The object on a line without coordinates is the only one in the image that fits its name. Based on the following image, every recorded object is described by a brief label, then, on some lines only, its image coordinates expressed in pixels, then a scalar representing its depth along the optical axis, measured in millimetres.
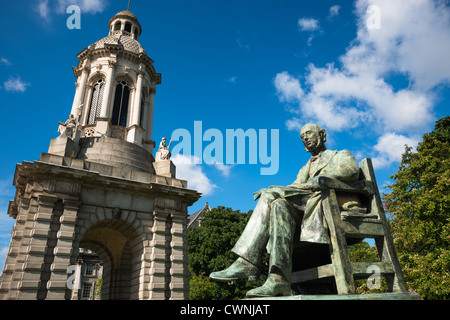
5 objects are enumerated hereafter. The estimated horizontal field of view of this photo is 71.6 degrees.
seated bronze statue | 3658
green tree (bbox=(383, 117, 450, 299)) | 13391
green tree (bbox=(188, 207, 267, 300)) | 27047
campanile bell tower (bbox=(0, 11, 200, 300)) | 13133
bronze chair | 3722
